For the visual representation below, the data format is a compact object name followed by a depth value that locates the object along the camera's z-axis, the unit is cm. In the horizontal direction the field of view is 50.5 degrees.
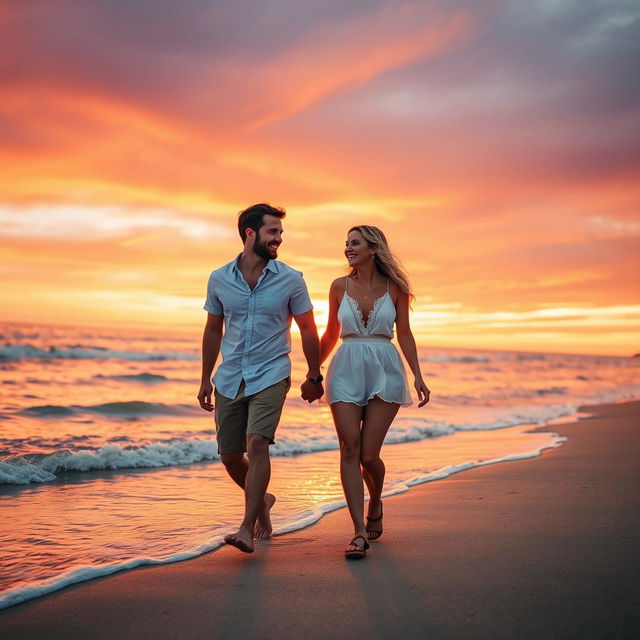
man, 455
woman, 470
